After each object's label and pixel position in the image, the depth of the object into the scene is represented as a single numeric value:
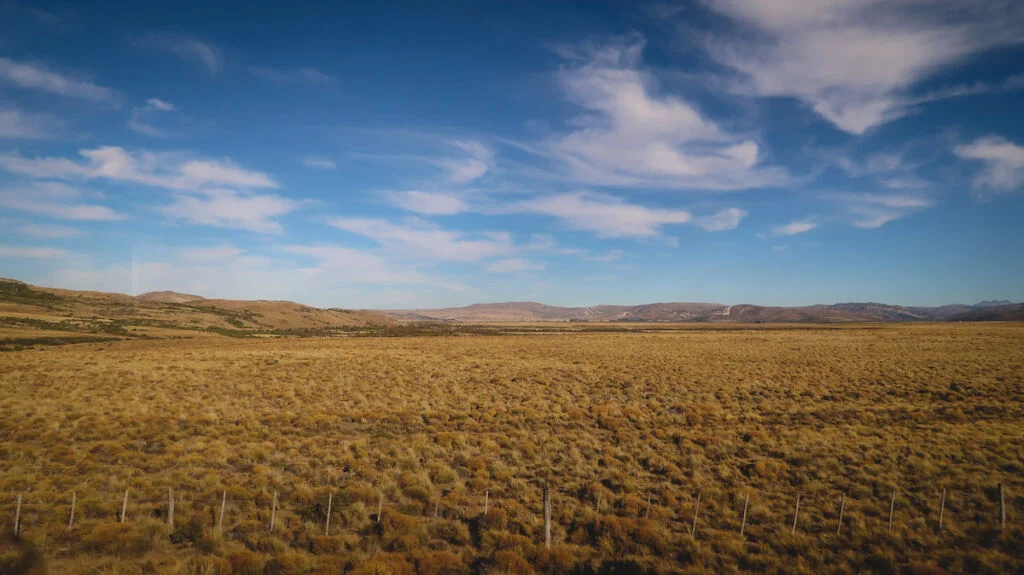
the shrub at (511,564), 8.83
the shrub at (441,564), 8.84
